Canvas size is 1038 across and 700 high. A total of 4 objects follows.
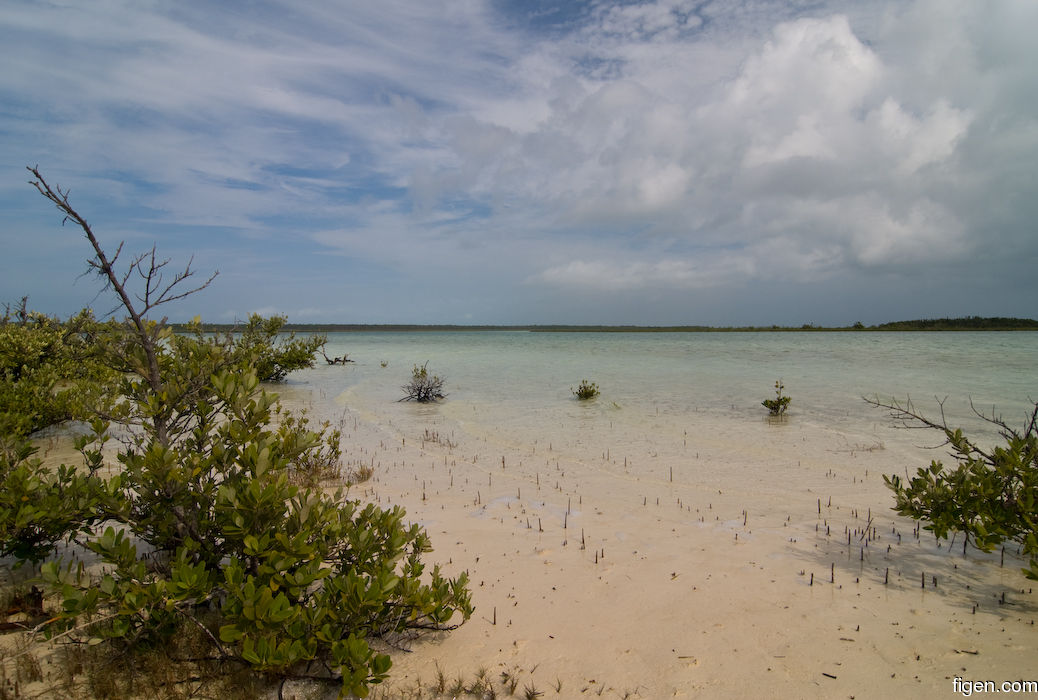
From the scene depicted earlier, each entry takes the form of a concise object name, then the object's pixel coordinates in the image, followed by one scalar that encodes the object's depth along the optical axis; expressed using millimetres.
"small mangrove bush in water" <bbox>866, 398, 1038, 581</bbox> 4043
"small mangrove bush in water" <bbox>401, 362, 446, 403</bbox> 16797
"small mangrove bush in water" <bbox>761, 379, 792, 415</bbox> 13002
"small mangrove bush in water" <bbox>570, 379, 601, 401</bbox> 15969
